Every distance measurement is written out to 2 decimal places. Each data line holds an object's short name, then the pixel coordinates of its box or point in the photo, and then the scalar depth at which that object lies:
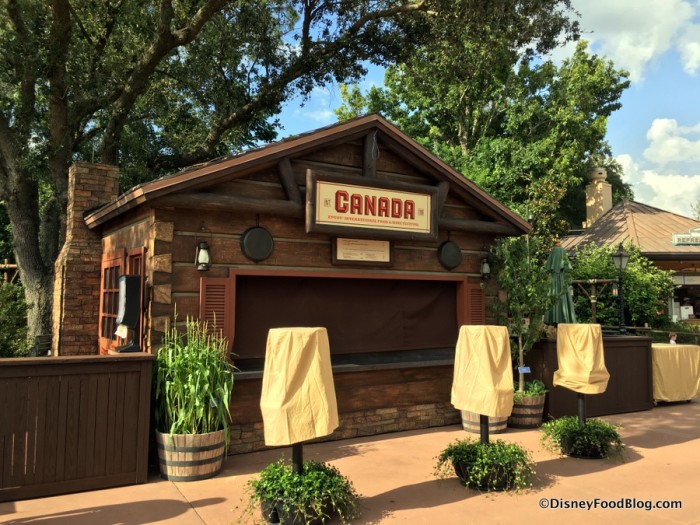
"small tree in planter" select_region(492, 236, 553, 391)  7.67
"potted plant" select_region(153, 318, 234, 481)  5.12
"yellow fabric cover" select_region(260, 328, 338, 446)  3.86
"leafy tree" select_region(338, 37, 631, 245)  16.39
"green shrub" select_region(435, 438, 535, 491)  4.81
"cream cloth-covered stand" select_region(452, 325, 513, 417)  4.77
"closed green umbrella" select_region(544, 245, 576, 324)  8.59
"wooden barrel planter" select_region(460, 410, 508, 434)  7.14
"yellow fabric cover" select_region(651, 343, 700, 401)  9.34
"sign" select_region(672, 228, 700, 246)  17.73
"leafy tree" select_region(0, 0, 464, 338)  11.53
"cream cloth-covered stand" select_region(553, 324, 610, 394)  6.00
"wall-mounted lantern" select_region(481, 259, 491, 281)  8.16
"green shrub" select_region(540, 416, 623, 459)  5.97
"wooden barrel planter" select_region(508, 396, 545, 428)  7.50
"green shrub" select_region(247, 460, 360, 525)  3.82
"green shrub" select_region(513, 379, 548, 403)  7.55
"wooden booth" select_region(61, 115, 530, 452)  6.02
